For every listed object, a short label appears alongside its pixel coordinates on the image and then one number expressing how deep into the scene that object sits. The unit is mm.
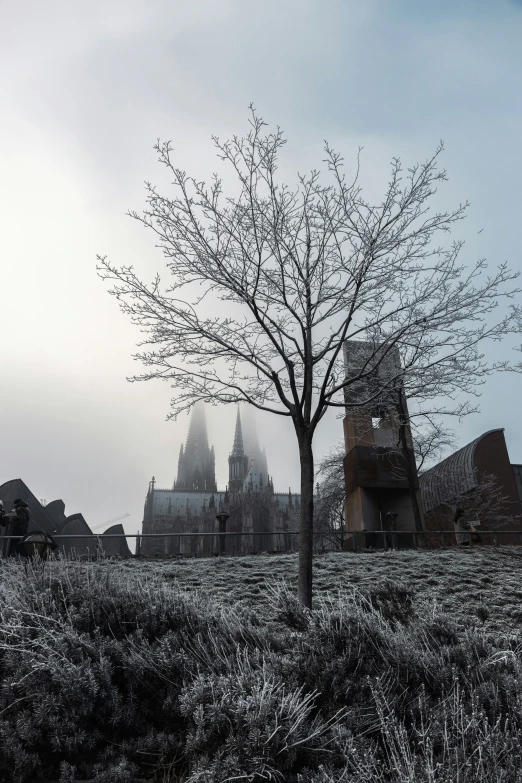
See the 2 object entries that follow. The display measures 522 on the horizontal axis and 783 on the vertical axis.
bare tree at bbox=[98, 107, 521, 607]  10328
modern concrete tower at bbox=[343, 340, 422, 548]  22923
